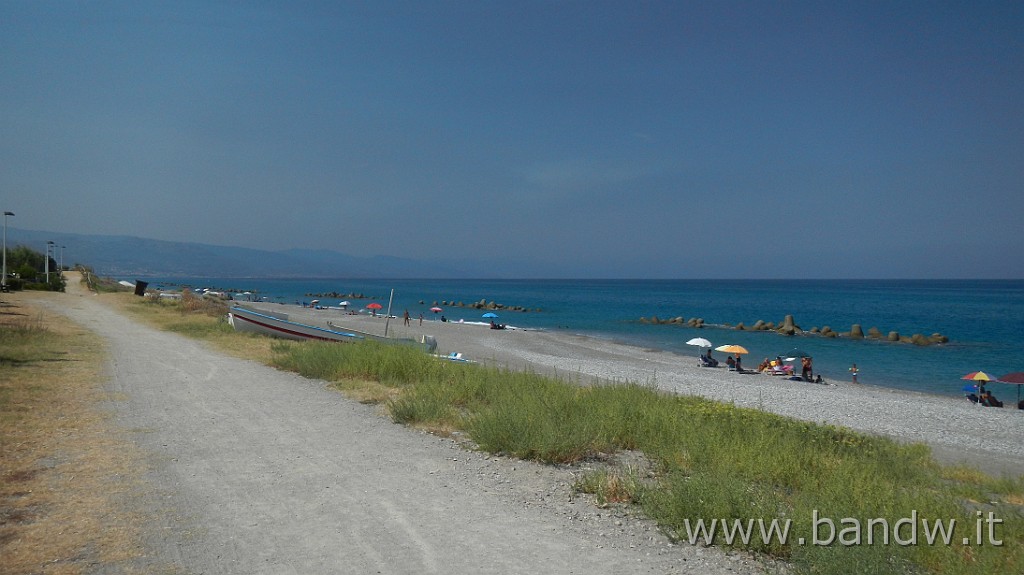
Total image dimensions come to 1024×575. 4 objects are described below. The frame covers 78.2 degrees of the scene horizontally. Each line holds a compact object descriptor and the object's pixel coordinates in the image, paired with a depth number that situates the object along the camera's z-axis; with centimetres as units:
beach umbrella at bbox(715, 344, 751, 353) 2682
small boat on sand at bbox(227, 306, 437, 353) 1986
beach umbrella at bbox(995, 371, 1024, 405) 1981
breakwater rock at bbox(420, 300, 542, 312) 7700
